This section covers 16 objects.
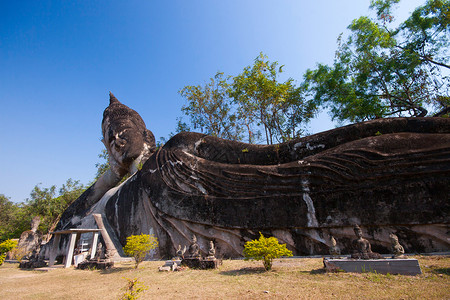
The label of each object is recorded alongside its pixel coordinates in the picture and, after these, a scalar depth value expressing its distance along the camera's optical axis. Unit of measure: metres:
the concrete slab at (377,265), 3.79
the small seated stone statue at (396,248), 4.57
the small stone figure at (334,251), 5.20
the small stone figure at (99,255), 6.96
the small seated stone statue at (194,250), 5.87
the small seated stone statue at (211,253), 5.61
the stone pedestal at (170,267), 5.61
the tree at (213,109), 18.16
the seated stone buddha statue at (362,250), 4.27
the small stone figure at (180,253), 6.65
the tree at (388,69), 12.30
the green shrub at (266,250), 4.86
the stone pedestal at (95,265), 6.61
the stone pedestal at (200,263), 5.42
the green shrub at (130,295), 2.74
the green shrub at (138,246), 6.25
